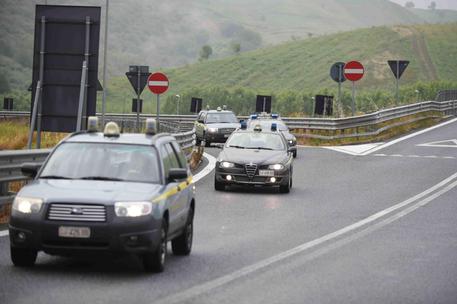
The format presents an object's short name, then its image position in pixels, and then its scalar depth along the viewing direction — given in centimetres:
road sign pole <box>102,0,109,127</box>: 4036
